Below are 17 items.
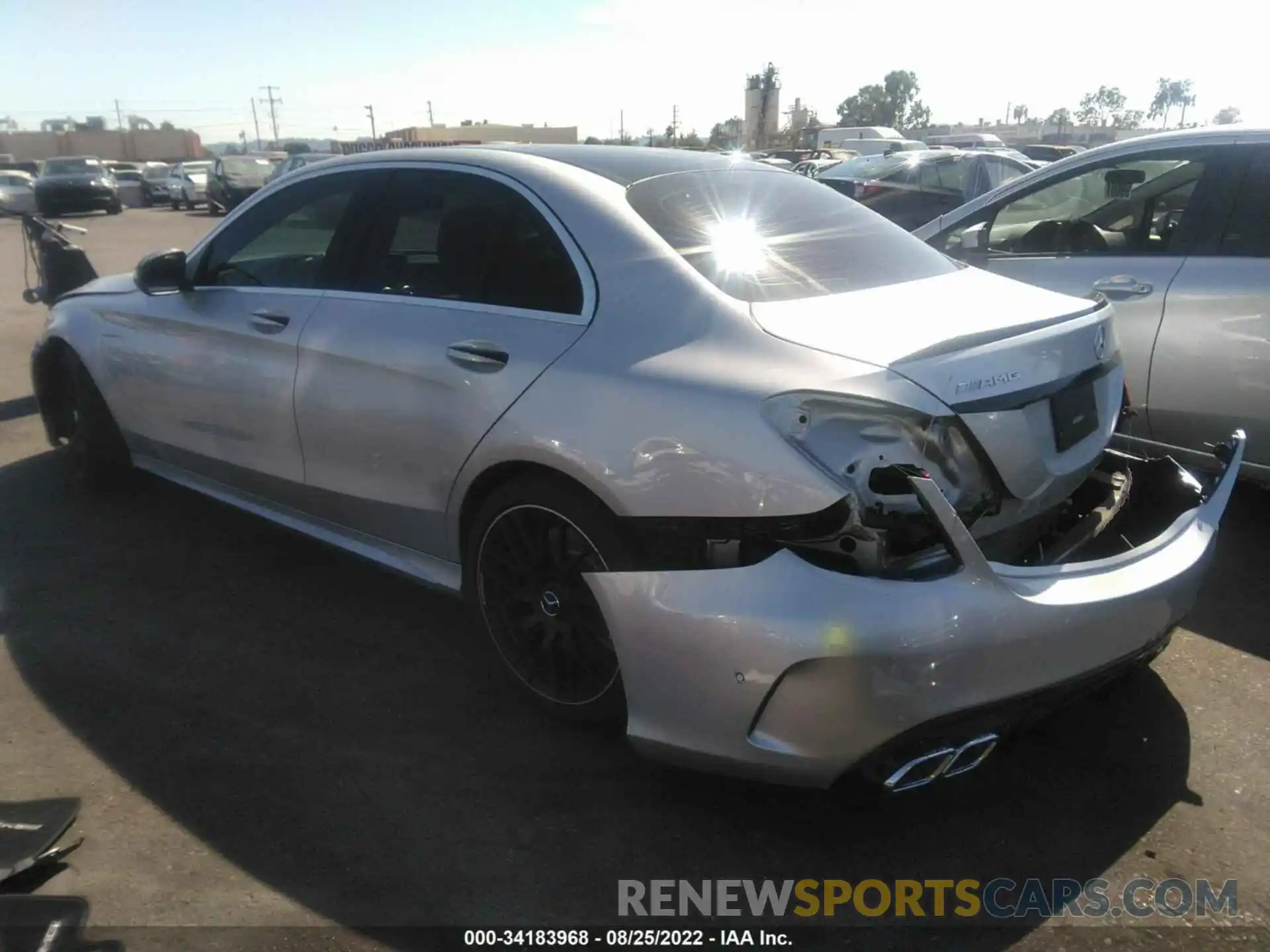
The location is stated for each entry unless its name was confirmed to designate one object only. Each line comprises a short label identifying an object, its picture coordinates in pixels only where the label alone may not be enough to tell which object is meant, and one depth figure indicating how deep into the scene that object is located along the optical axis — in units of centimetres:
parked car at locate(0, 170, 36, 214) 2981
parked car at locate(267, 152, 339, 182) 1975
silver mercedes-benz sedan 230
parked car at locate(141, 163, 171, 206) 3831
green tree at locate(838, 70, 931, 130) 11231
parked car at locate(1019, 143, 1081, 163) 2698
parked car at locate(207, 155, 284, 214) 2725
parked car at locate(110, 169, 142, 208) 4028
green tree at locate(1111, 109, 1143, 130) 11225
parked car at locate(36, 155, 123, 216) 2959
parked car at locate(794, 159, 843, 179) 1978
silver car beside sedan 421
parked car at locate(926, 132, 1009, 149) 2887
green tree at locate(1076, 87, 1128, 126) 11675
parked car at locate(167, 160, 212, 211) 3412
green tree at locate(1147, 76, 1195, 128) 10958
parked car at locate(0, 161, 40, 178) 4153
